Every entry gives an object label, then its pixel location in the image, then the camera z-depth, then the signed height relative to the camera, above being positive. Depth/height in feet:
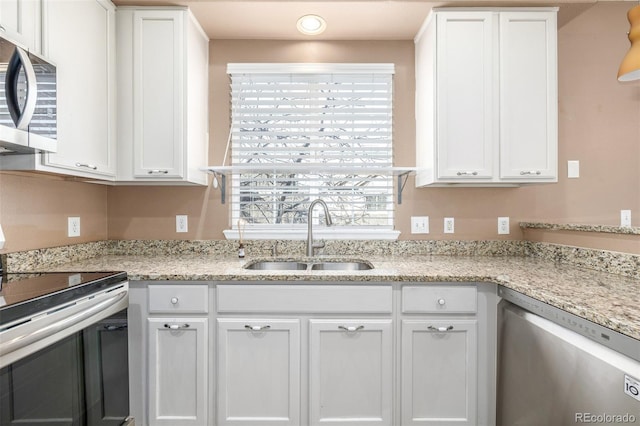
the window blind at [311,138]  7.52 +1.71
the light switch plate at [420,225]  7.50 -0.31
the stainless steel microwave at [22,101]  3.77 +1.36
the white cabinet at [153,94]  6.29 +2.29
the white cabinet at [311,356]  5.33 -2.35
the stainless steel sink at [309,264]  6.97 -1.13
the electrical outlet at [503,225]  7.47 -0.31
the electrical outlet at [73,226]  6.36 -0.27
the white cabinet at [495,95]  6.29 +2.25
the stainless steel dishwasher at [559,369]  3.19 -1.84
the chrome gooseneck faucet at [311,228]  6.96 -0.34
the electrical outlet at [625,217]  7.23 -0.13
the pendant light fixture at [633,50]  4.94 +2.45
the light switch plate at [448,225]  7.50 -0.31
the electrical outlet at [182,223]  7.50 -0.24
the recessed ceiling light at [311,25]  6.68 +3.94
